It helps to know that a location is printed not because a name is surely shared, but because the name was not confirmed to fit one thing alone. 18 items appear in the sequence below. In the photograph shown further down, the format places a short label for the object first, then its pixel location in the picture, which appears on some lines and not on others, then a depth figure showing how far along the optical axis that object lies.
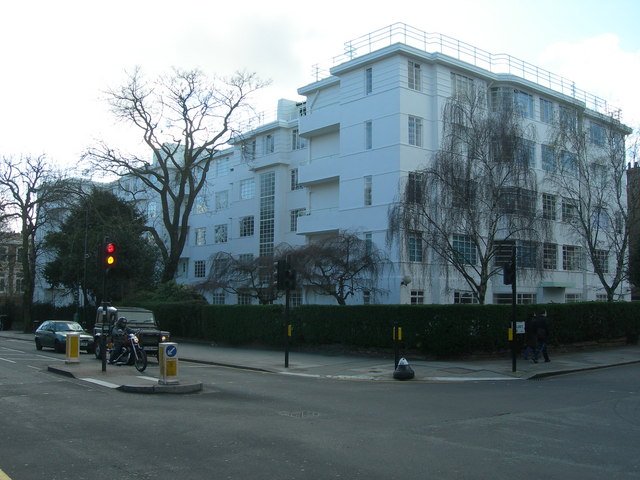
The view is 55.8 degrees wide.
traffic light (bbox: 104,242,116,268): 16.83
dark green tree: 44.78
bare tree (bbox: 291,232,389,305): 30.23
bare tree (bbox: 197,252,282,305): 35.78
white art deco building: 34.66
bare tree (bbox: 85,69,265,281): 43.50
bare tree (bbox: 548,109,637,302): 30.81
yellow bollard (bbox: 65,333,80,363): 19.34
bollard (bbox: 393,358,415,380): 17.23
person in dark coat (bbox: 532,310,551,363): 20.31
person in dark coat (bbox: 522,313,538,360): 20.44
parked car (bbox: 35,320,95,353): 27.45
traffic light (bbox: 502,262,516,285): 18.44
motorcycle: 17.58
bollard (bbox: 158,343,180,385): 13.87
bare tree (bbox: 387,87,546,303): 23.95
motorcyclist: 18.89
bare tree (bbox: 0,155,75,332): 41.62
